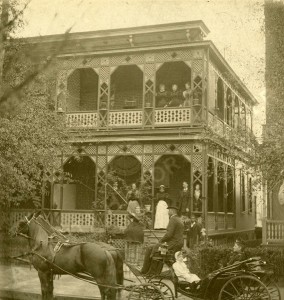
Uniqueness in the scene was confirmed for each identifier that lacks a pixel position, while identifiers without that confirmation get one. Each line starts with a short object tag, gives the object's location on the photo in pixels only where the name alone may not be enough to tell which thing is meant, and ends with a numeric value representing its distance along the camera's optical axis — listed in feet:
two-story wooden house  71.82
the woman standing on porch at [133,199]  65.15
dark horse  28.58
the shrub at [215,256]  45.09
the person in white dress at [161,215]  65.90
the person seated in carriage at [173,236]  33.47
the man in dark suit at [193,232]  62.90
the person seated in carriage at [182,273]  30.07
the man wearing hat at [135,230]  49.79
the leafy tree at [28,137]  44.60
